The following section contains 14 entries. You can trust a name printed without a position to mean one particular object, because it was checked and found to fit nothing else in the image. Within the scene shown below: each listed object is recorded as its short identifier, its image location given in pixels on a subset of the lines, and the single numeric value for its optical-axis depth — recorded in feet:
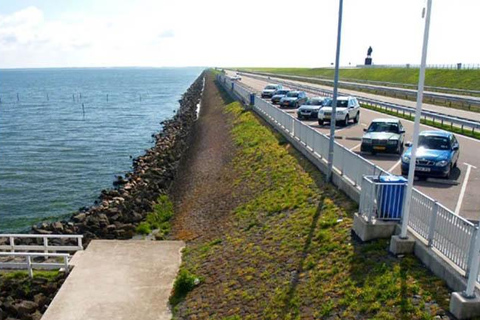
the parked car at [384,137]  66.95
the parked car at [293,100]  144.15
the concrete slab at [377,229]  34.86
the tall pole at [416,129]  28.45
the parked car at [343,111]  99.30
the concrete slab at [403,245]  32.04
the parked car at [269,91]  176.45
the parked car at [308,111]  111.96
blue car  52.03
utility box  34.30
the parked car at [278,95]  155.53
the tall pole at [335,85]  47.35
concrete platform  38.99
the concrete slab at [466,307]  24.07
